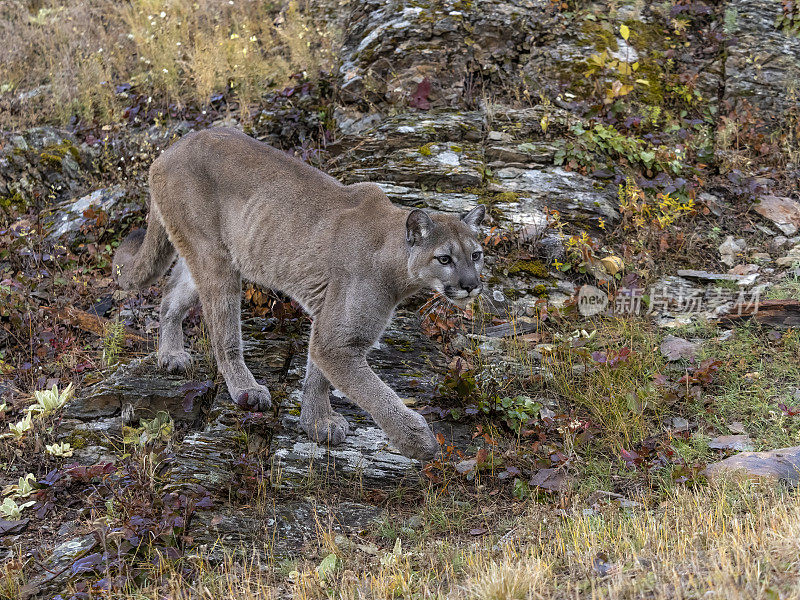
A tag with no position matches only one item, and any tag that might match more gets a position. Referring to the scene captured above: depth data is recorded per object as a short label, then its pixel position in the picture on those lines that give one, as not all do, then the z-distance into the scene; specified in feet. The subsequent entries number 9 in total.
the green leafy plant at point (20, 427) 37.83
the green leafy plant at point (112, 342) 44.14
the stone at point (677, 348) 43.52
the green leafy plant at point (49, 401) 39.69
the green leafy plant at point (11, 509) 34.19
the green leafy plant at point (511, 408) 39.60
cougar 36.94
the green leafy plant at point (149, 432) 37.99
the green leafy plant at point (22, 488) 35.50
